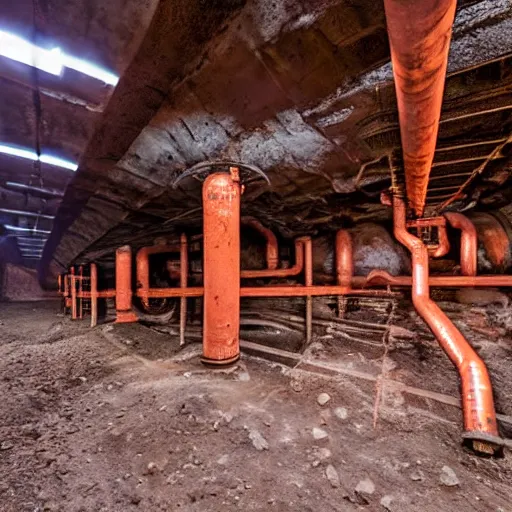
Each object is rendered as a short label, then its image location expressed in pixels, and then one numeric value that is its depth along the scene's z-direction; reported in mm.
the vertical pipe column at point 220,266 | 2438
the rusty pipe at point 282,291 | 3807
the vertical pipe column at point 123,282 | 4168
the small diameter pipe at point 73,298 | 5168
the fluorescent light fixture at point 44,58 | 1434
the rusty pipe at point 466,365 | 1610
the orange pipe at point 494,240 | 3764
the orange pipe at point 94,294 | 4547
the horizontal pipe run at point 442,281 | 3367
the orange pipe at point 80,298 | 5215
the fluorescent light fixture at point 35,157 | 2487
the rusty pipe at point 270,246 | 4922
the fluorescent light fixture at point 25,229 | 5193
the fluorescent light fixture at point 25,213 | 4117
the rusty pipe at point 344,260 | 4176
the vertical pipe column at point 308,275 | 3920
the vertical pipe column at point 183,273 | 3764
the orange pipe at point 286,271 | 4738
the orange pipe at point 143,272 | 4309
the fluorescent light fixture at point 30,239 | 6348
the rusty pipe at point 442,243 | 3833
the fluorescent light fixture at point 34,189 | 3299
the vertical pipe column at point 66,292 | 5703
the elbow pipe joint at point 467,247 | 3594
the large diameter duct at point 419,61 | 694
